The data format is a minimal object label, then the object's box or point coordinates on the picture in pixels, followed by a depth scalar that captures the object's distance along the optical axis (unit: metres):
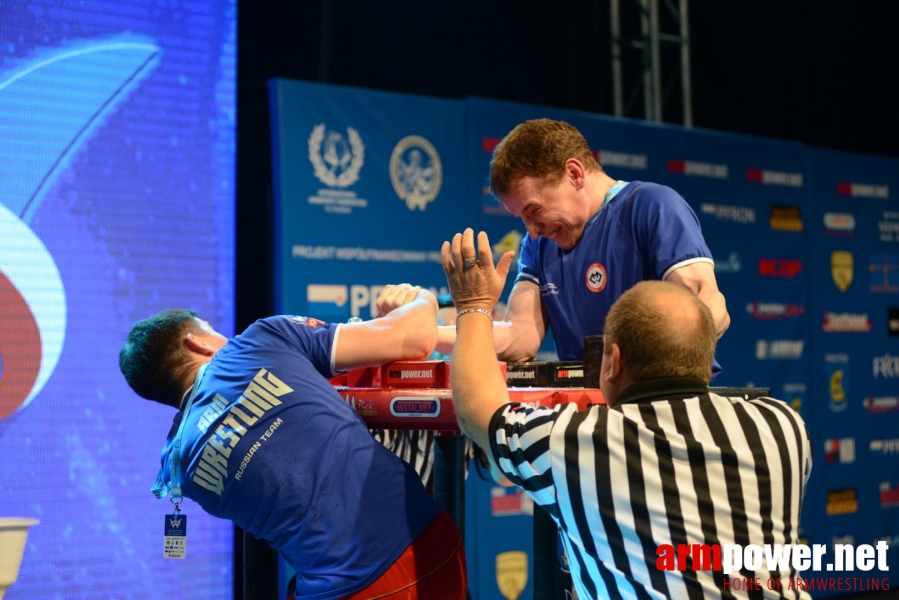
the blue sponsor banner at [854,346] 5.72
